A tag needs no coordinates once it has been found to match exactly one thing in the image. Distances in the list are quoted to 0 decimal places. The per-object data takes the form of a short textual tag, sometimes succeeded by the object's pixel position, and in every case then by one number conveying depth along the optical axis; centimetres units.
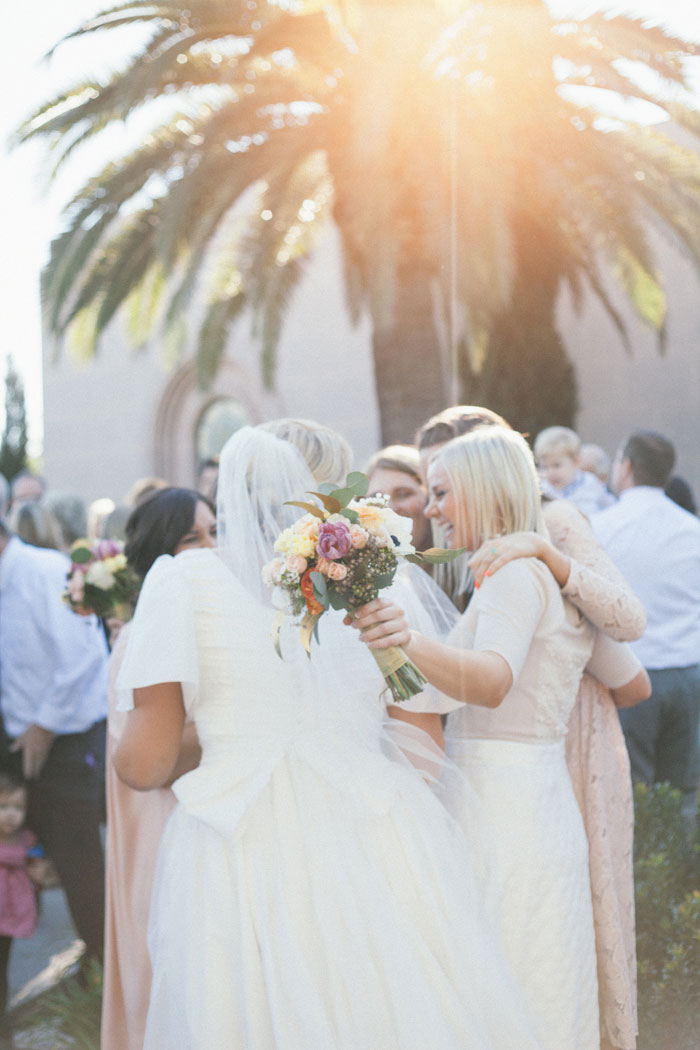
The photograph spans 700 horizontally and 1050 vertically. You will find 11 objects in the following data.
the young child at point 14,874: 362
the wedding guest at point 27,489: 762
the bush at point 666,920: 298
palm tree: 609
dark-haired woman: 271
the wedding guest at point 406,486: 330
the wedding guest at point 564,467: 532
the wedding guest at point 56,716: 383
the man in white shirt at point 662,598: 423
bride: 188
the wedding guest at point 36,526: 457
